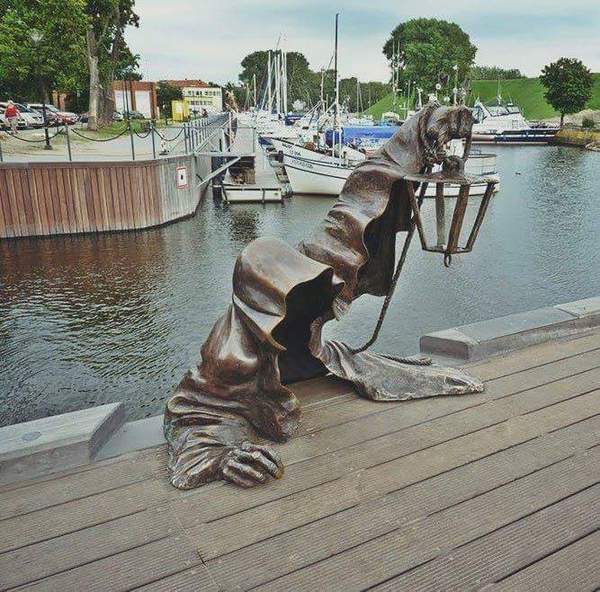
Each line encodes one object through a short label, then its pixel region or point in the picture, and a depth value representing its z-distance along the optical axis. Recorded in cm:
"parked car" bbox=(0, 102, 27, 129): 3324
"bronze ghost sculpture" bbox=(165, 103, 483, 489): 337
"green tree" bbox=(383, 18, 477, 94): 8119
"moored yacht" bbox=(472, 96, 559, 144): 6094
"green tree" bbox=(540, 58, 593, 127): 6750
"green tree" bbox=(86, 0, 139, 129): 3017
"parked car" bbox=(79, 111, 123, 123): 4418
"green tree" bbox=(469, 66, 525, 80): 10642
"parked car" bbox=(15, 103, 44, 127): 3508
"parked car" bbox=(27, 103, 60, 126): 3553
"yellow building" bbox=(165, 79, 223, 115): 12890
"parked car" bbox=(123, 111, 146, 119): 5305
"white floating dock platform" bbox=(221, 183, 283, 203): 2322
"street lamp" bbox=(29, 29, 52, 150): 2261
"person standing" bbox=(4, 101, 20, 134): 2445
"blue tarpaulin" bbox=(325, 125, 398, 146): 4066
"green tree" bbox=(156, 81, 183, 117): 8350
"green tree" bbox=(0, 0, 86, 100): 2544
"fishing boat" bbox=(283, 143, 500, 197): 2523
